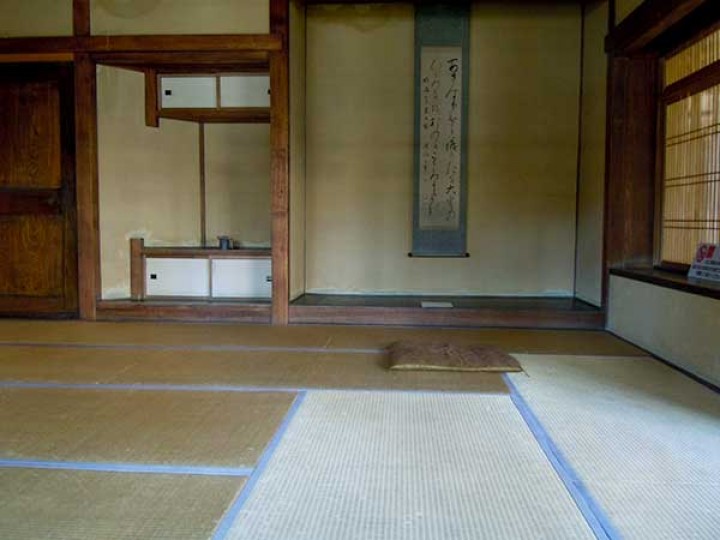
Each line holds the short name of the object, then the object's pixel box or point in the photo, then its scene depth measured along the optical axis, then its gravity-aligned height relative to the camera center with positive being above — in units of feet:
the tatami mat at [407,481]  5.55 -2.74
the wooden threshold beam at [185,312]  16.63 -2.43
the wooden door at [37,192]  16.81 +0.84
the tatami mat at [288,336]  13.58 -2.69
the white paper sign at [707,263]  11.89 -0.71
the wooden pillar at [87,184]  16.70 +1.07
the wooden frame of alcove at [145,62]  16.26 +3.31
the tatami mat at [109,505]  5.48 -2.76
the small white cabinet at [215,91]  18.40 +4.03
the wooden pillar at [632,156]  15.01 +1.78
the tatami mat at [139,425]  7.21 -2.72
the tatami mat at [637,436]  5.86 -2.73
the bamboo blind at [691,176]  12.50 +1.15
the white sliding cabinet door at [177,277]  18.15 -1.61
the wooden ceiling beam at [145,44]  16.16 +4.83
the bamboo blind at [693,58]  12.30 +3.71
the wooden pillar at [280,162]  16.22 +1.68
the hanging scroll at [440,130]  18.74 +2.98
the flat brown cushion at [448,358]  11.35 -2.58
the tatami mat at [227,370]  10.39 -2.70
